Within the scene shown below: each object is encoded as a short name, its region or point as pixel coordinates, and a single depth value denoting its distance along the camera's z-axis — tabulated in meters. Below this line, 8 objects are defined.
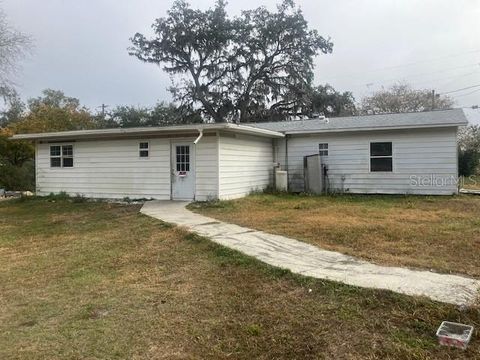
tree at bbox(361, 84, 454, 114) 36.34
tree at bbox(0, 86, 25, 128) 40.03
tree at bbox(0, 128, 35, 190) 24.94
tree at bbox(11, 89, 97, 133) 30.55
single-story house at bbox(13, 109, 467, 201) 13.93
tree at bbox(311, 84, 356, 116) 32.59
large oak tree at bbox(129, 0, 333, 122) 32.59
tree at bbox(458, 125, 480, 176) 23.52
